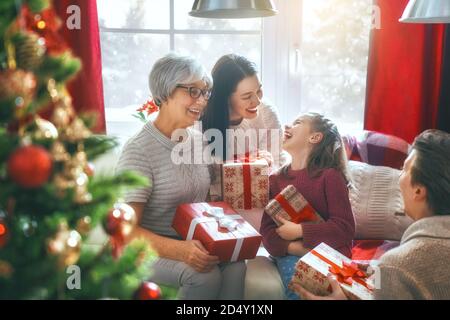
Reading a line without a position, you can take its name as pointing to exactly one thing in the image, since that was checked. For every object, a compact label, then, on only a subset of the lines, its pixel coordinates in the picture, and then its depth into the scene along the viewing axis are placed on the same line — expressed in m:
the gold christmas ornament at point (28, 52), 0.87
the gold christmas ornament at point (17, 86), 0.82
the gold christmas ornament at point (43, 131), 0.87
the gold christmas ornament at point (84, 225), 0.92
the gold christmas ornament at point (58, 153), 0.87
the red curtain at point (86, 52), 2.54
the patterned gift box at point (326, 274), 1.60
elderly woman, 1.75
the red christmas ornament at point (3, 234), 0.84
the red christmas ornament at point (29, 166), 0.77
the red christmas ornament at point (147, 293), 1.00
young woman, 2.25
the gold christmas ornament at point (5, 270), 0.82
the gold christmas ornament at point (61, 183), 0.85
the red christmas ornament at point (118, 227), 1.00
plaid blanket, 2.60
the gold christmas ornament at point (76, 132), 0.93
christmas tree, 0.82
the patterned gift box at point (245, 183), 2.05
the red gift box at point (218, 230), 1.68
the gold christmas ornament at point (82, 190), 0.87
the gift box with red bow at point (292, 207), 1.95
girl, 1.93
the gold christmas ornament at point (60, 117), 0.93
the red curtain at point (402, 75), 2.67
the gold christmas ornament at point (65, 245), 0.84
